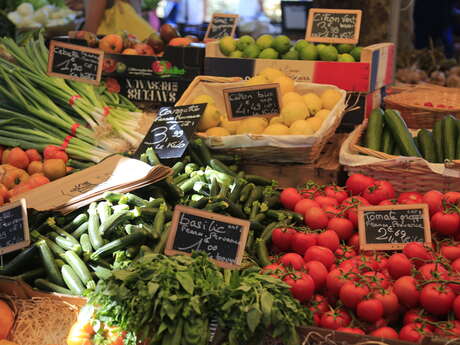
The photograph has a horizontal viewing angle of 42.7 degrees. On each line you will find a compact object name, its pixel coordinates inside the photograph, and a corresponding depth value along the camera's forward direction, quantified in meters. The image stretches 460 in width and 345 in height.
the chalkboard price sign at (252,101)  3.34
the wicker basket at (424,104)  4.00
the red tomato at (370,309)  1.87
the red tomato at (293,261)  2.11
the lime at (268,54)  4.02
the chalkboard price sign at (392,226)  2.27
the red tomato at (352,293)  1.90
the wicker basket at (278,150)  3.10
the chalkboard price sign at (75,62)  3.85
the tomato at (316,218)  2.46
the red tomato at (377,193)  2.69
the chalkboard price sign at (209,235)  2.07
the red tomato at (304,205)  2.56
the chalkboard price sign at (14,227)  2.32
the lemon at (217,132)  3.32
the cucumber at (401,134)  3.17
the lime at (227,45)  4.16
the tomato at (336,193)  2.70
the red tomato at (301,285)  1.95
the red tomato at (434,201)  2.52
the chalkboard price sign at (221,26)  4.87
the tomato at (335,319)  1.91
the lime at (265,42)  4.13
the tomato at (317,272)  2.07
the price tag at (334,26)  4.11
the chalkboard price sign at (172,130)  3.08
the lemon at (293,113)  3.31
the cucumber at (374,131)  3.27
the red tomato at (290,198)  2.69
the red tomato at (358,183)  2.79
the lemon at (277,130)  3.20
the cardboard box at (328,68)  3.73
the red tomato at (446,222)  2.36
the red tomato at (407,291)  1.93
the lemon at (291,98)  3.43
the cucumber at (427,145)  3.18
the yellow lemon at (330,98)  3.48
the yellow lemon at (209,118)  3.39
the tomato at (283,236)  2.35
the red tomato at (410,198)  2.56
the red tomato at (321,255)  2.16
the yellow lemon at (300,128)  3.16
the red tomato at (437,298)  1.87
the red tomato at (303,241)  2.29
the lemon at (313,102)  3.45
